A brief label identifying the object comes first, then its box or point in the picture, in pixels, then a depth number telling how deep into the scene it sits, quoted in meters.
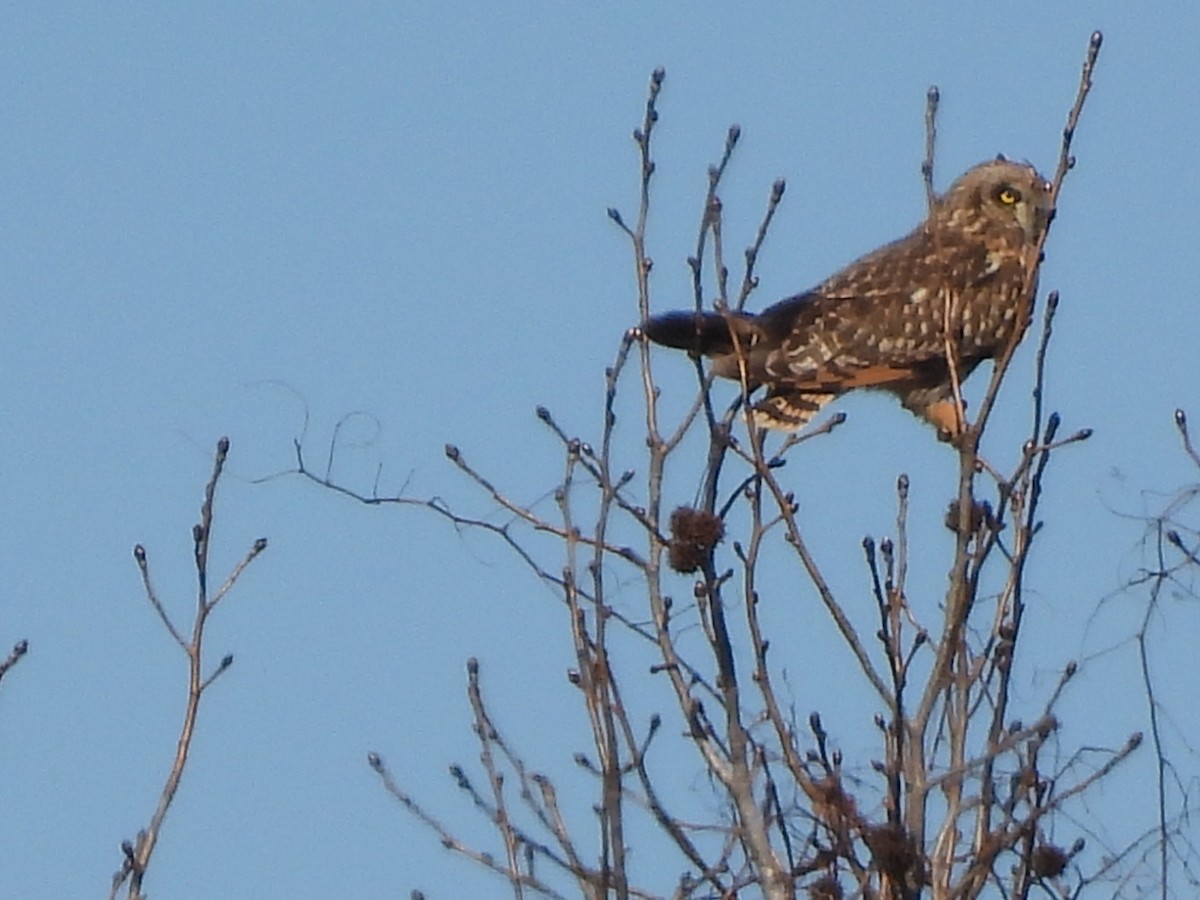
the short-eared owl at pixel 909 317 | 13.84
